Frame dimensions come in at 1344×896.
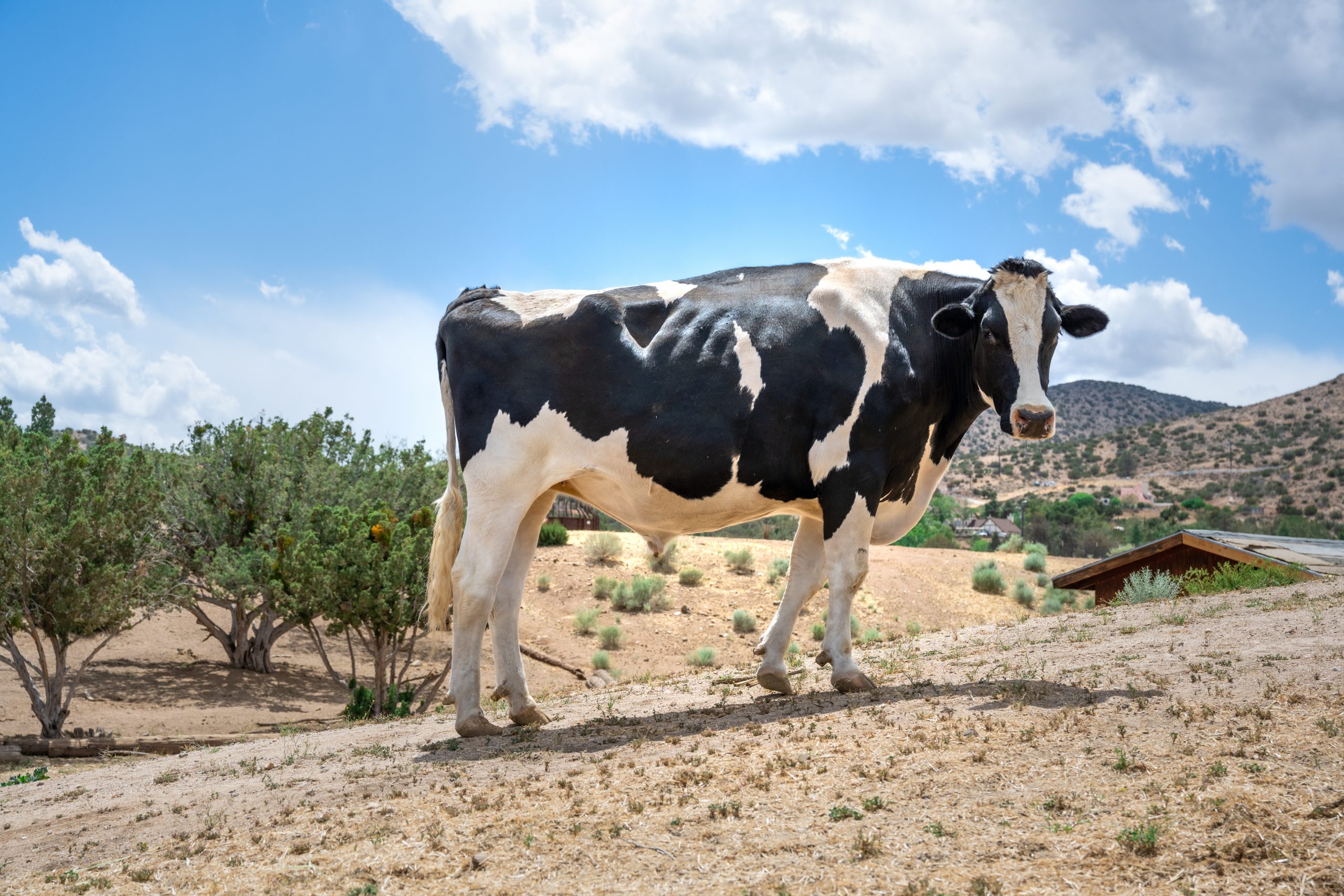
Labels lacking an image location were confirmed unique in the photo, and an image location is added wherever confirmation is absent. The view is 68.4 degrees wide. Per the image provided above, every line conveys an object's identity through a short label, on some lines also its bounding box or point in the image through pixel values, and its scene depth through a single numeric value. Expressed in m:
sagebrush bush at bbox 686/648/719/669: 22.86
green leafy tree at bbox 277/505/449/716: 17.50
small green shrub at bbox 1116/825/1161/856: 3.89
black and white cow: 7.13
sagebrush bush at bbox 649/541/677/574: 32.50
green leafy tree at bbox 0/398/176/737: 14.77
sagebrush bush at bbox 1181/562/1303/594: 13.80
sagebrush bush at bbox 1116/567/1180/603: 14.16
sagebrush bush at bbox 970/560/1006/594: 32.97
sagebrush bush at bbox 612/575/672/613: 28.80
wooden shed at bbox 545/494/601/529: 44.41
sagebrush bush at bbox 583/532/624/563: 32.78
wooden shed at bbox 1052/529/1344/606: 16.11
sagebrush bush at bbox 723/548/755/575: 33.38
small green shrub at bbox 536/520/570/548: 35.01
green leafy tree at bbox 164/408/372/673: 22.25
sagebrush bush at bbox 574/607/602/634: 26.89
